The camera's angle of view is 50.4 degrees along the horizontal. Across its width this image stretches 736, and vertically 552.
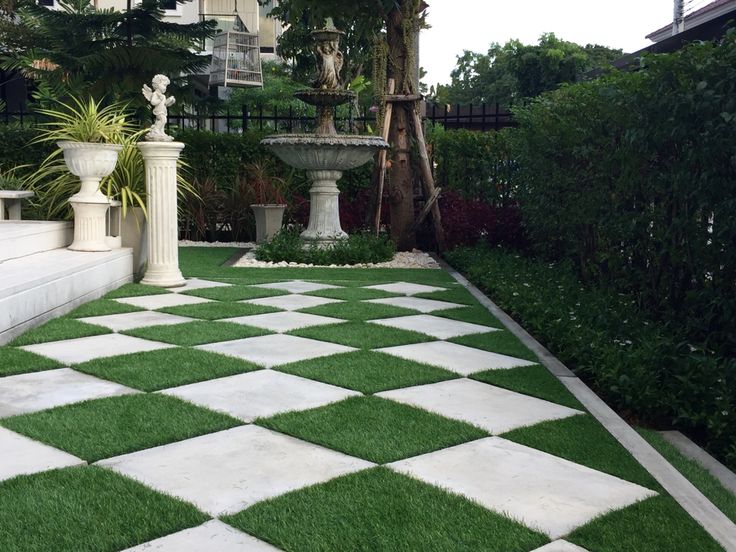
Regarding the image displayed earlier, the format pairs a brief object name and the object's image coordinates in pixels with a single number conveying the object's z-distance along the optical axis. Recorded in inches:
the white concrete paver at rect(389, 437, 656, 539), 98.9
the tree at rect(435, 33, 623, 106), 2028.8
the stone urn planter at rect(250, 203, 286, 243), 440.1
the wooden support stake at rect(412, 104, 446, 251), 409.4
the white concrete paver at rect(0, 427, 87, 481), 108.5
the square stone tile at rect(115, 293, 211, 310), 247.1
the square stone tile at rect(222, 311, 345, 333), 214.7
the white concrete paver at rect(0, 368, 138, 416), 138.5
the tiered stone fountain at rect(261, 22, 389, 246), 376.5
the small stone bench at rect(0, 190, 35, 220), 285.3
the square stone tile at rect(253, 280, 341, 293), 287.4
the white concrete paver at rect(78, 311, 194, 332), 211.9
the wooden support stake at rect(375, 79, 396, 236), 408.2
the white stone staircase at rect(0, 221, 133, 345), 196.7
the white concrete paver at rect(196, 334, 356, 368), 177.5
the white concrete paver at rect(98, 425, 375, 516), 102.3
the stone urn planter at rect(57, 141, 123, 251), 276.5
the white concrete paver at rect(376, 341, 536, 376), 175.5
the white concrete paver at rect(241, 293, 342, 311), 249.4
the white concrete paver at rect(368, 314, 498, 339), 213.6
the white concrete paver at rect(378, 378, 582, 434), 136.8
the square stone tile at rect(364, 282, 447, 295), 290.0
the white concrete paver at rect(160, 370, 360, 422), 139.5
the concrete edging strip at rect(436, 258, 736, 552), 98.3
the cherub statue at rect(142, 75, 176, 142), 291.6
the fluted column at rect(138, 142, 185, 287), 289.9
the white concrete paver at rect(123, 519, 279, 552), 87.5
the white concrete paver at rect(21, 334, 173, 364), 175.0
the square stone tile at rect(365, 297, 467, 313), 254.1
